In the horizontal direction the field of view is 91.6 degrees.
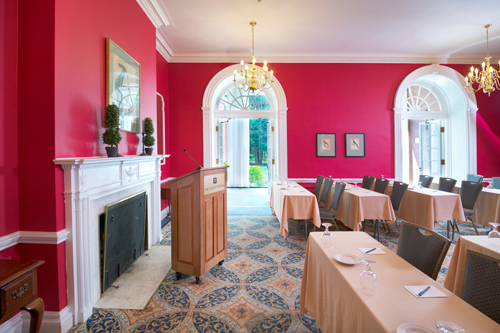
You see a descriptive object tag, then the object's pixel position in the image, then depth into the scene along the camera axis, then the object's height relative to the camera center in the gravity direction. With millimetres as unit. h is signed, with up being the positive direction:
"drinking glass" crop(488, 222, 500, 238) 2058 -612
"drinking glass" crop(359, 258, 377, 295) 1308 -639
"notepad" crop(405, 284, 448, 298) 1269 -686
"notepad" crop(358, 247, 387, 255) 1853 -669
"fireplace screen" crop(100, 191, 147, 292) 2541 -826
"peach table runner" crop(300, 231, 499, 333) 1095 -695
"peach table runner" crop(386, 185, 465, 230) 4152 -769
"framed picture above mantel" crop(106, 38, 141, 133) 2801 +1039
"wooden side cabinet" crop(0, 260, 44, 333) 1296 -703
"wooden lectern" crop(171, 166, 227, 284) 2711 -648
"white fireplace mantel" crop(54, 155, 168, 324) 2109 -445
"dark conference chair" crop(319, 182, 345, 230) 4262 -695
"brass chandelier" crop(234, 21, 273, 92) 4348 +1599
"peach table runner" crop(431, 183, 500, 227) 4328 -813
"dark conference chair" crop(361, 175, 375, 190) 5347 -402
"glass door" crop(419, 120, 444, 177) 7098 +475
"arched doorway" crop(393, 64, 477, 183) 6375 +1151
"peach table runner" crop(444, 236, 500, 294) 1959 -754
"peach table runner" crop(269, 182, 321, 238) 4203 -760
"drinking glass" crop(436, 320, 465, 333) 955 -658
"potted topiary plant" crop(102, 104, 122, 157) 2568 +406
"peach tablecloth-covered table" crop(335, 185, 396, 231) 4129 -762
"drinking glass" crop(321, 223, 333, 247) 1967 -617
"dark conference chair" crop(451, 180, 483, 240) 4449 -622
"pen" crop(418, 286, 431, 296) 1280 -684
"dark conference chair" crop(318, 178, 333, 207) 4841 -534
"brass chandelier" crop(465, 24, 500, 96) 4441 +1585
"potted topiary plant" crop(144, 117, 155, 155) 3625 +466
